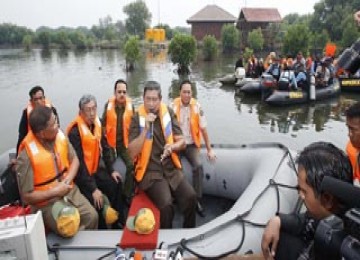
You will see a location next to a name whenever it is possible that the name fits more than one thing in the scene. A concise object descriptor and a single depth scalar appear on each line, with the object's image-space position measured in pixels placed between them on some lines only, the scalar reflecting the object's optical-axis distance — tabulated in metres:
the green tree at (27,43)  46.78
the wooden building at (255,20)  35.78
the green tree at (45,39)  47.50
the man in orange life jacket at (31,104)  3.65
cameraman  1.16
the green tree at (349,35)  24.47
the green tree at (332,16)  28.91
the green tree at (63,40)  47.50
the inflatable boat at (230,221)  2.18
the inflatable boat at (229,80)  14.49
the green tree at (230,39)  32.84
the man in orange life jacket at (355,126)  2.04
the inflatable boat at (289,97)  10.26
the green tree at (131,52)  20.92
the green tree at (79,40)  48.06
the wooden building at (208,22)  39.28
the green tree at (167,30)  54.03
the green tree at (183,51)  19.06
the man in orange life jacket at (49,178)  2.28
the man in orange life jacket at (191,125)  3.40
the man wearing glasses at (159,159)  2.73
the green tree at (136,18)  61.16
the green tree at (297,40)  22.47
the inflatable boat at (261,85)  10.94
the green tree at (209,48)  25.73
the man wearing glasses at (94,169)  2.84
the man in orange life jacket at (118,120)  3.56
